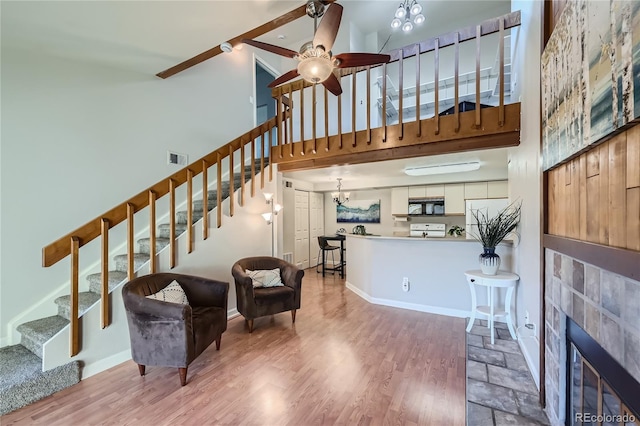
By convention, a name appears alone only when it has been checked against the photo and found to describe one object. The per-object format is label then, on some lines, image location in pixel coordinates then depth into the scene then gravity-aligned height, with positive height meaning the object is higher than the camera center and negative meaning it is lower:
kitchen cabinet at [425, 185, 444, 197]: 5.73 +0.51
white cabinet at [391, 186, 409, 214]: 6.12 +0.32
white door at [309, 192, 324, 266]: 7.02 -0.22
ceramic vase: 2.88 -0.51
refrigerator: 5.16 +0.13
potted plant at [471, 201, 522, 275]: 2.87 -0.24
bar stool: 5.91 -0.67
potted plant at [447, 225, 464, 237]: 5.18 -0.35
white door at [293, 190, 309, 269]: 6.49 -0.41
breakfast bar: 3.56 -0.82
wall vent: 3.99 +0.84
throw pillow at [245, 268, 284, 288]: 3.48 -0.84
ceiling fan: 2.15 +1.40
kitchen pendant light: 6.44 +0.45
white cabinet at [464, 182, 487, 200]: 5.37 +0.48
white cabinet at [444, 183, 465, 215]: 5.54 +0.31
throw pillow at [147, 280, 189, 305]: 2.49 -0.76
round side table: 2.77 -0.80
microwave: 5.76 +0.17
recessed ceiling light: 4.24 +0.76
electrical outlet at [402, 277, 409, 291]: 3.91 -1.02
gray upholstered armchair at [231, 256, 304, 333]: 3.14 -0.97
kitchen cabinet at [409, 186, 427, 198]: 5.89 +0.50
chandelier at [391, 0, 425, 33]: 4.24 +3.19
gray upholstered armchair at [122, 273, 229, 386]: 2.18 -0.98
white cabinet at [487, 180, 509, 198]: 5.27 +0.49
